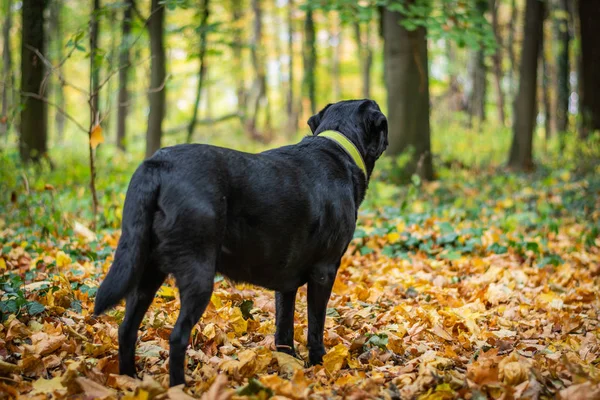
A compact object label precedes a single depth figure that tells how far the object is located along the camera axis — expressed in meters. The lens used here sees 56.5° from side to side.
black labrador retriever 2.79
